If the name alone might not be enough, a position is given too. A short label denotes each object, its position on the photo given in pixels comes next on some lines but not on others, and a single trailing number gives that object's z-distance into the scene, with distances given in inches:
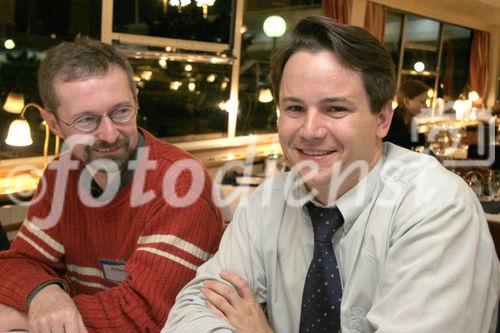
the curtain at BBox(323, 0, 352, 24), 274.0
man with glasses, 54.9
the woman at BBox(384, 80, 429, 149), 211.8
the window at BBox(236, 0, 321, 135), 246.4
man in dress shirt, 42.9
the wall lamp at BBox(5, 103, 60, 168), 141.4
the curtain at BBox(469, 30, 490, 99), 443.0
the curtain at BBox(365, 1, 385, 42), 303.1
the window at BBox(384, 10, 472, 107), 355.6
